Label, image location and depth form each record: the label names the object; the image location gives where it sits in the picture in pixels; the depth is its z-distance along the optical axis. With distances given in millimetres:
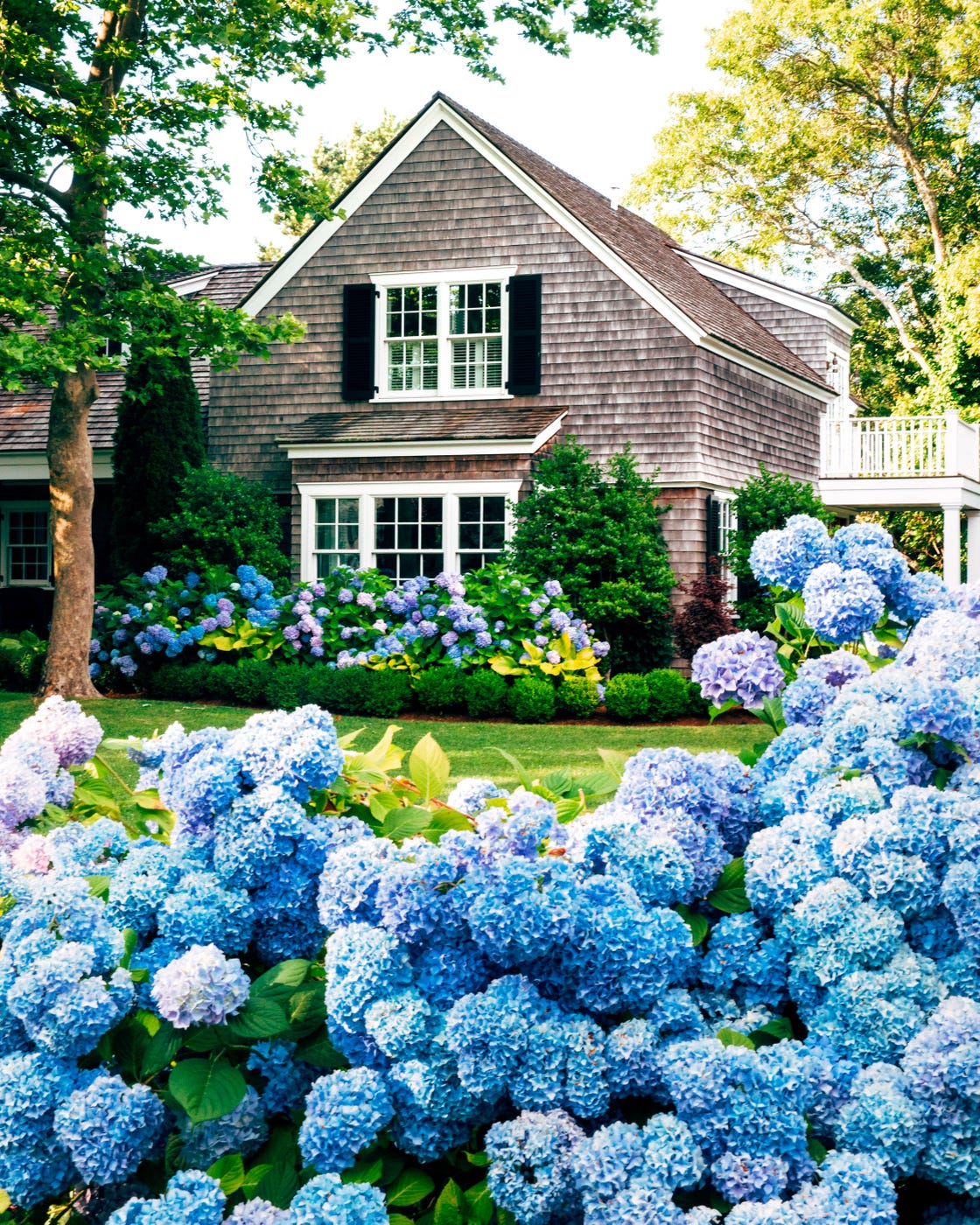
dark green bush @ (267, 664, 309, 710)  12227
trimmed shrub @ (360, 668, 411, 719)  12305
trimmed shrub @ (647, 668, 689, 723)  12195
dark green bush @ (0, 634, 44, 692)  14273
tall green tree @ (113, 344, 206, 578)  15609
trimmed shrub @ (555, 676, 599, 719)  12398
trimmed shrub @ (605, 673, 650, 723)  12102
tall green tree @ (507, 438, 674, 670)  13727
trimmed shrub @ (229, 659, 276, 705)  12648
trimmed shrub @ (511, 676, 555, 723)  12008
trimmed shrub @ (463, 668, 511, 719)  12312
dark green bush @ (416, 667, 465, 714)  12484
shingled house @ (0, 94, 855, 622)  15141
